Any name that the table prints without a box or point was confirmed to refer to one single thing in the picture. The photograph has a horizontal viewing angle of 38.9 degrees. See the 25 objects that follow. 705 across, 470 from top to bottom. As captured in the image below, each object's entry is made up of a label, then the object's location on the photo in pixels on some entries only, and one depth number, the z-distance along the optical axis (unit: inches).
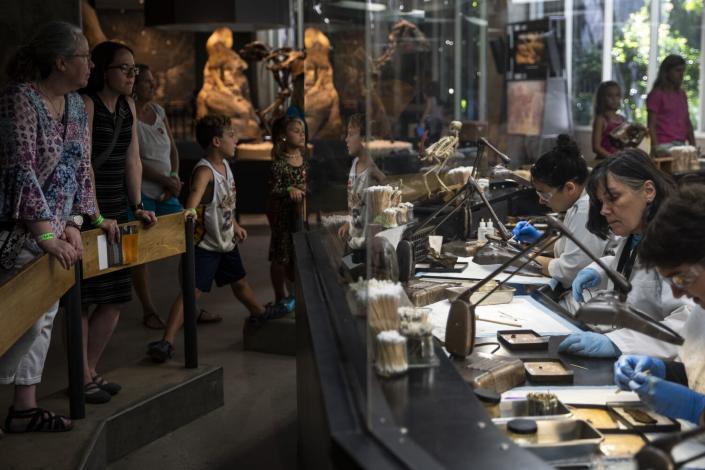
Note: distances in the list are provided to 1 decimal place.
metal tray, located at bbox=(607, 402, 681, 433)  93.1
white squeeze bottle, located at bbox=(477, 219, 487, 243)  201.0
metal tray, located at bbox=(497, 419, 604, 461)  82.5
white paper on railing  158.6
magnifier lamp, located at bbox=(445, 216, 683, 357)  85.3
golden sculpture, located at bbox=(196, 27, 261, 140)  510.3
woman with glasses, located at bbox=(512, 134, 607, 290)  177.0
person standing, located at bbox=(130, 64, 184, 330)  230.1
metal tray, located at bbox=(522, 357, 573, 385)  108.8
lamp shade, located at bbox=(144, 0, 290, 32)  362.0
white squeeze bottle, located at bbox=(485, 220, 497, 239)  201.3
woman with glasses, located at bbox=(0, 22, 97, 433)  137.9
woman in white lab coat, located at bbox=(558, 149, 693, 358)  120.6
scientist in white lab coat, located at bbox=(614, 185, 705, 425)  91.3
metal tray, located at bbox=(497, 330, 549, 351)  123.3
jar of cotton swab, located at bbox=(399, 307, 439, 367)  96.9
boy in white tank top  212.7
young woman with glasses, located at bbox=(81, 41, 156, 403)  167.0
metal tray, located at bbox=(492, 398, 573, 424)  94.7
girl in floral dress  231.8
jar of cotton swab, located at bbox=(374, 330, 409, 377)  90.5
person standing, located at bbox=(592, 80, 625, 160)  382.0
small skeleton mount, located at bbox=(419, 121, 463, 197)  193.6
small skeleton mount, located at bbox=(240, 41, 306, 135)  436.5
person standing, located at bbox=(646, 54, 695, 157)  402.0
